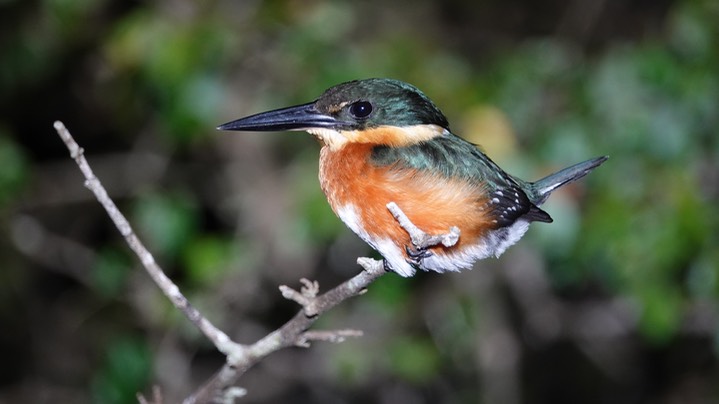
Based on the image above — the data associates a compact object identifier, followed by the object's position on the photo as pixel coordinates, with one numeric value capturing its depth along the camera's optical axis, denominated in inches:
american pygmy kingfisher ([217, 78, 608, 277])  127.6
